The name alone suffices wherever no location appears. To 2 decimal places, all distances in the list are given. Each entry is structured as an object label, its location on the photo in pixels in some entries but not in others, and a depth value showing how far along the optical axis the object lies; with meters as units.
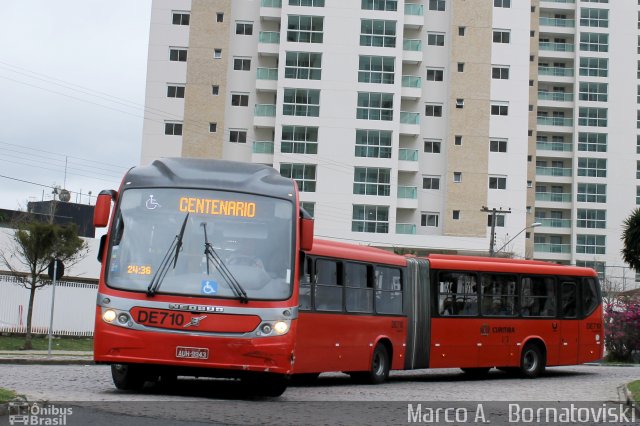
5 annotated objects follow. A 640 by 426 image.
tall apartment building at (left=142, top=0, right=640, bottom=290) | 67.88
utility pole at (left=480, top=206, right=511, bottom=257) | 54.68
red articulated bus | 13.95
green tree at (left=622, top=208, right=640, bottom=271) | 59.31
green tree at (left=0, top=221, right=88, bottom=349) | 37.09
